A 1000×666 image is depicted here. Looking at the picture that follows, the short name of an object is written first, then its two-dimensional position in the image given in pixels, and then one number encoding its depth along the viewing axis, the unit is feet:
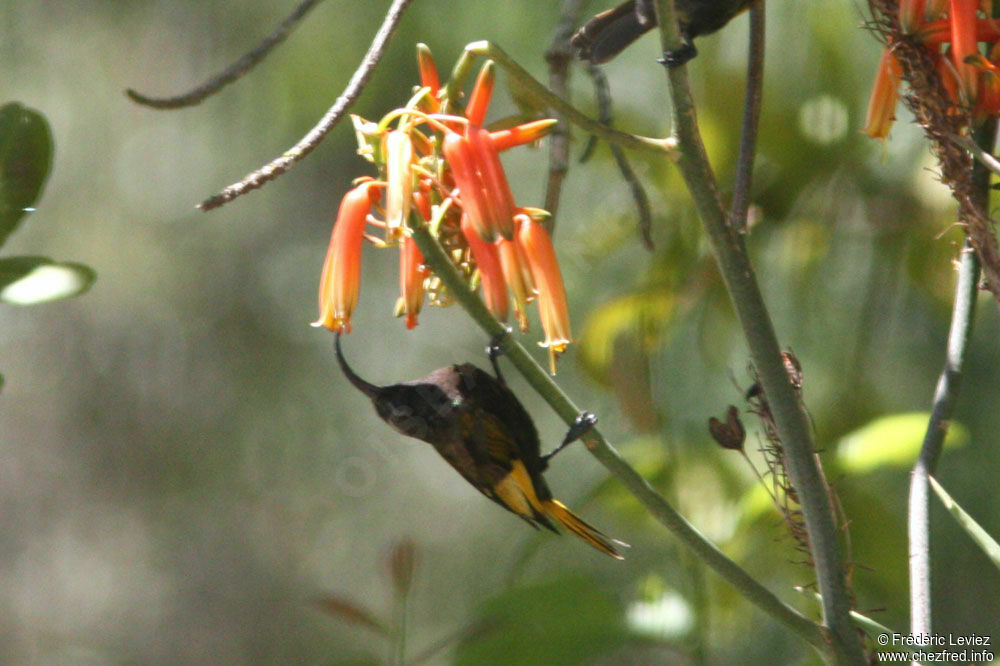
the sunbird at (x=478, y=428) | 14.29
